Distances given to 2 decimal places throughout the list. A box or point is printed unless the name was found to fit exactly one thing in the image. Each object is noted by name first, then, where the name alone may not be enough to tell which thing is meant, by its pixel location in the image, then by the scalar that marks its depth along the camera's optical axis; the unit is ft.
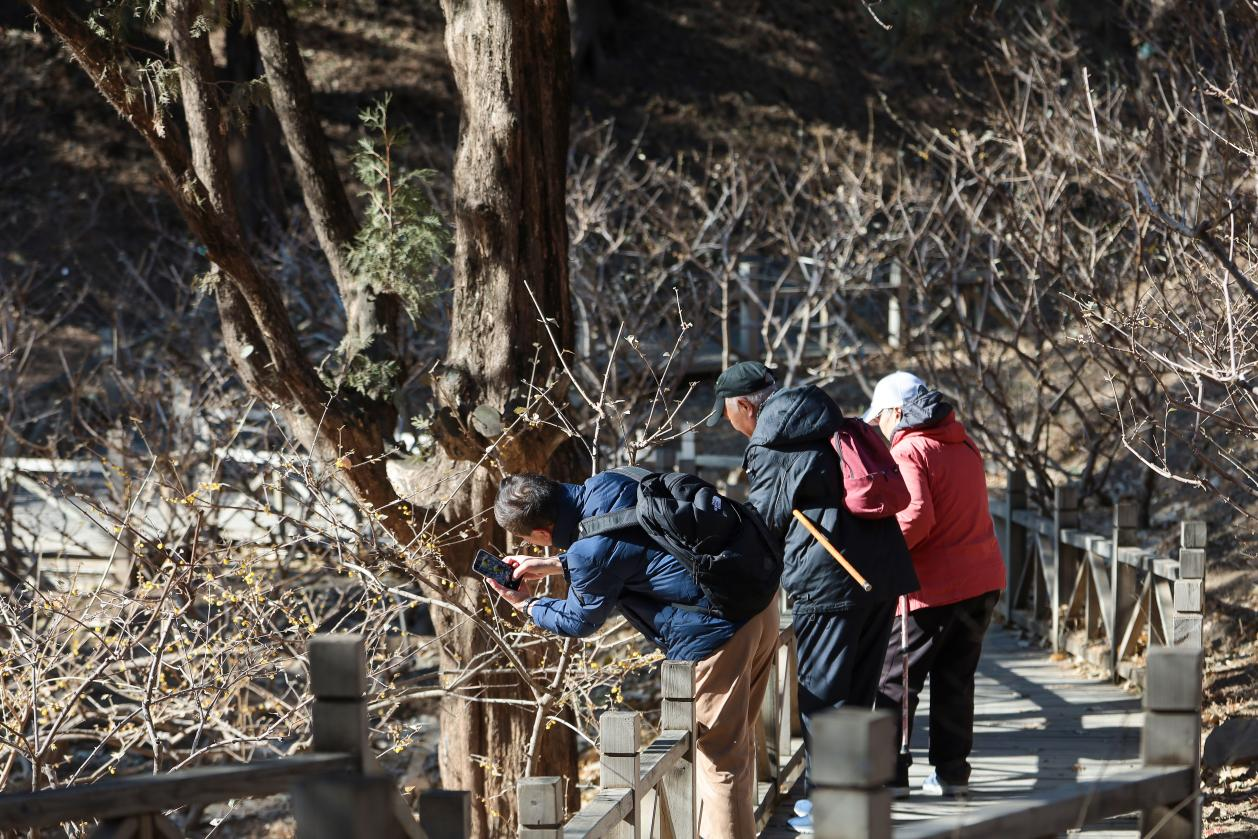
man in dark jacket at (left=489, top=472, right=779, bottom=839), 26.55
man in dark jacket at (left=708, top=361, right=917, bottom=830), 28.17
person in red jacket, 31.19
